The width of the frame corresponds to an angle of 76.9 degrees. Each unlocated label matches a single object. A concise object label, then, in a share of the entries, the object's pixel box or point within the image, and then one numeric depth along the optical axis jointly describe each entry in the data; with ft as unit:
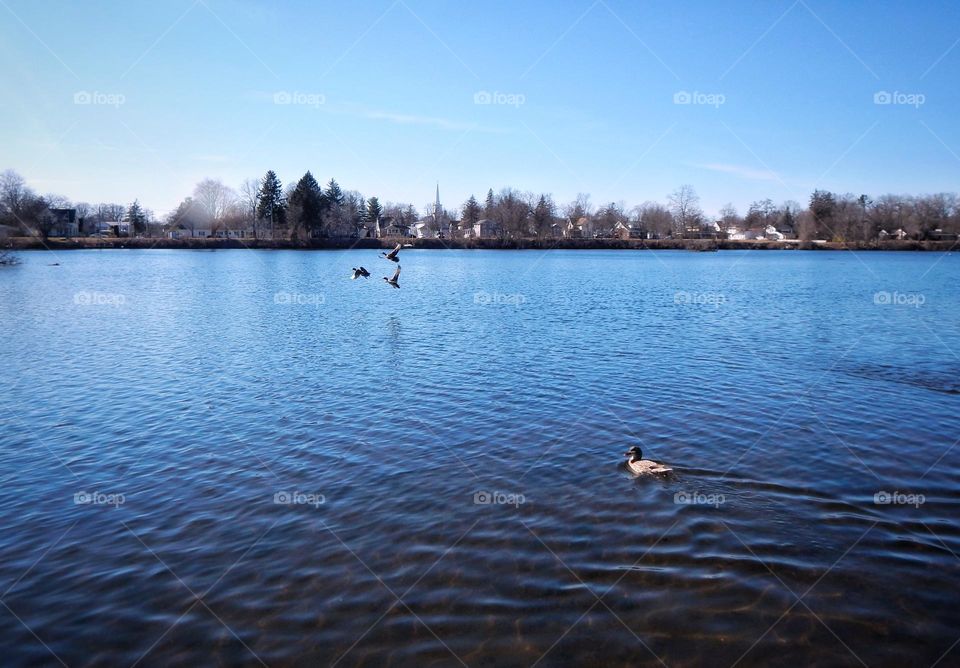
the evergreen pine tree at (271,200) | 407.44
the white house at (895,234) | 457.68
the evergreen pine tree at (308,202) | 384.47
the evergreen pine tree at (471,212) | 563.07
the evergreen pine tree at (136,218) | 457.68
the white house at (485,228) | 525.34
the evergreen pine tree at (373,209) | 535.60
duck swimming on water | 35.35
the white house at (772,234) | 577.02
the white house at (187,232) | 452.35
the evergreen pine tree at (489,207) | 563.12
